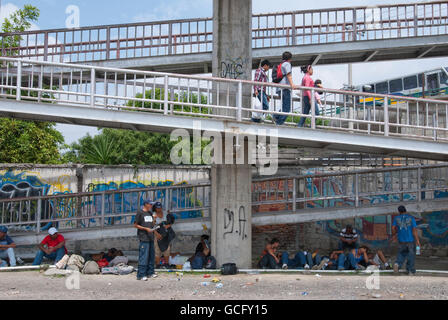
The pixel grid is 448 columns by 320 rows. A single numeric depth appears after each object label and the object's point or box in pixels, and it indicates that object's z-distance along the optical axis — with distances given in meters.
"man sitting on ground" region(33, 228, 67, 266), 8.89
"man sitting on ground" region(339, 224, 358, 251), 9.75
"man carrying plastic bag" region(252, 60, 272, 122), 8.55
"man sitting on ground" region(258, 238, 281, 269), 9.53
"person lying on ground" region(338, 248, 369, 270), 9.12
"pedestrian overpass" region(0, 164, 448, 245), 9.51
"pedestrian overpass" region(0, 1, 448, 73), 11.70
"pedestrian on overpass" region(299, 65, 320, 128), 8.44
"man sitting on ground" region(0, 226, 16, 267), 8.96
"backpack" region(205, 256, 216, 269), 9.42
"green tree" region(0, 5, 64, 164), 15.26
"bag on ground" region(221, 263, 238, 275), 8.84
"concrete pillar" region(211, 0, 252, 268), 9.58
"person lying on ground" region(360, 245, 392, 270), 9.21
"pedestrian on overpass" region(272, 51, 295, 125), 8.30
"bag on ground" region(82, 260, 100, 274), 8.50
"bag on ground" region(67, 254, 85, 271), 8.59
